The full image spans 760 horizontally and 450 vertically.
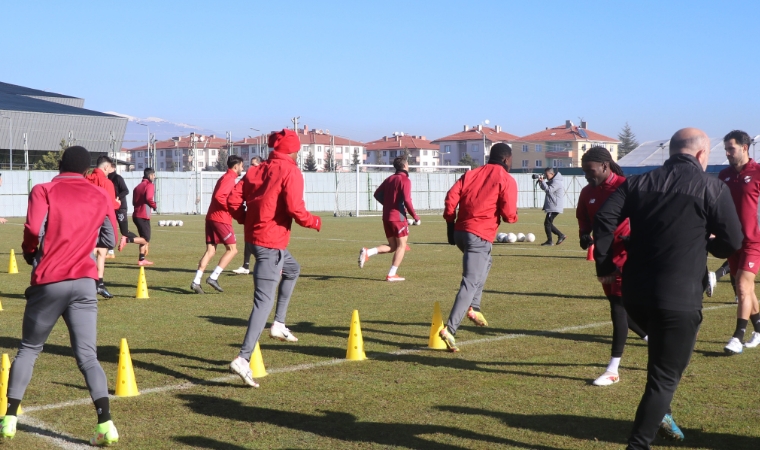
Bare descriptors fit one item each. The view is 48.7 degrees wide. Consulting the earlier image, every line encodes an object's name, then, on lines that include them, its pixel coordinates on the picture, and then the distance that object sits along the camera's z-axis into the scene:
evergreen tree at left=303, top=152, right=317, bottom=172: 98.45
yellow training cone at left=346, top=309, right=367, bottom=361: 7.84
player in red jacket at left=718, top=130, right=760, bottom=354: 8.12
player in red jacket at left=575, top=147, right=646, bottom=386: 6.67
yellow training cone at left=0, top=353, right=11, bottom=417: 5.96
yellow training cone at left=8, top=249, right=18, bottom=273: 16.09
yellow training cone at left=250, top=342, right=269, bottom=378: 7.16
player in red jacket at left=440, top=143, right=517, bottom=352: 8.27
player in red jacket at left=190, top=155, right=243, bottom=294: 12.55
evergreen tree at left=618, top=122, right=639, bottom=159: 143.25
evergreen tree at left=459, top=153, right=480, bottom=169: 117.53
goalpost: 53.31
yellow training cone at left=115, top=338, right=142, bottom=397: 6.43
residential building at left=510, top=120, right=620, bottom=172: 122.44
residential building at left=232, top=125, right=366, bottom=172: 142.75
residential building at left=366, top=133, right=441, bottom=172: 144.88
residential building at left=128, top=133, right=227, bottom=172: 157.00
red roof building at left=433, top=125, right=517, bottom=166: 136.00
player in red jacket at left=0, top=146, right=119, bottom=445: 5.18
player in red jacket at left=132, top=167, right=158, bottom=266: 16.77
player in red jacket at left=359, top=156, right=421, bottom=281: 13.62
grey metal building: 63.81
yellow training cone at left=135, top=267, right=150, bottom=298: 12.32
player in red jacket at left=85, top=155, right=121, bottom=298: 12.10
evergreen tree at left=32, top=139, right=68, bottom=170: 61.45
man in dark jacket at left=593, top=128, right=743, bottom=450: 4.55
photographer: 22.73
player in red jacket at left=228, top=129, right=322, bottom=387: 7.00
